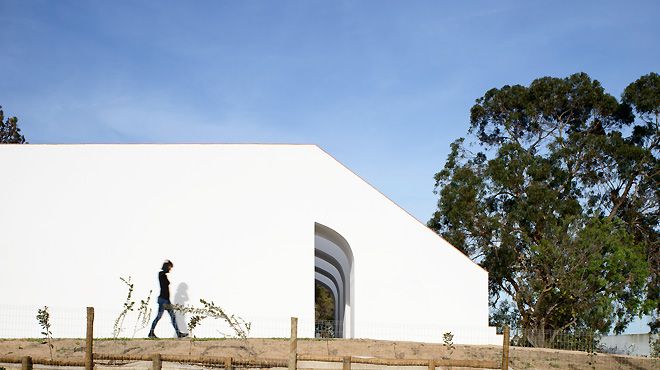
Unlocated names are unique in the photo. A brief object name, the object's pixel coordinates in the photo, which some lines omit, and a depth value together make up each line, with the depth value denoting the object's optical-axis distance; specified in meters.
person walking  16.39
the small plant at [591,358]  15.70
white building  18.09
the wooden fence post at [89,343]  11.32
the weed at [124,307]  17.23
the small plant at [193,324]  13.91
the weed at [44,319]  13.10
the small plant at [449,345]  14.45
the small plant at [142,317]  17.47
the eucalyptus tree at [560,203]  24.88
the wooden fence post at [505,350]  11.52
